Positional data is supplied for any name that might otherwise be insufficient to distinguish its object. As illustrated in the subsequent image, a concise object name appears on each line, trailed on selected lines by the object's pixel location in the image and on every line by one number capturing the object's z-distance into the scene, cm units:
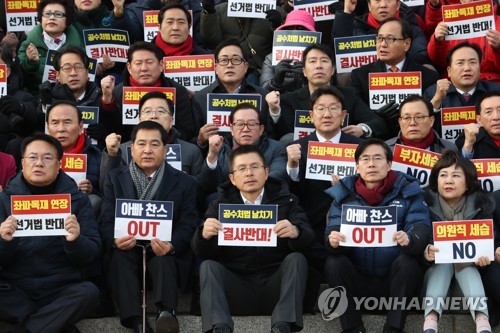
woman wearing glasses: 1301
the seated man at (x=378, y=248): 989
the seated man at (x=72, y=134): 1108
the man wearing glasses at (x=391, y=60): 1252
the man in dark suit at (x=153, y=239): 1003
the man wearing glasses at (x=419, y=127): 1113
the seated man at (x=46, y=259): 975
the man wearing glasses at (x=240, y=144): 1083
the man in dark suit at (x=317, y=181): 1062
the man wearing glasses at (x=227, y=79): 1215
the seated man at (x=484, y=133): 1098
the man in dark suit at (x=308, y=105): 1186
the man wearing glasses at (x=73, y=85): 1191
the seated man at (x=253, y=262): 977
